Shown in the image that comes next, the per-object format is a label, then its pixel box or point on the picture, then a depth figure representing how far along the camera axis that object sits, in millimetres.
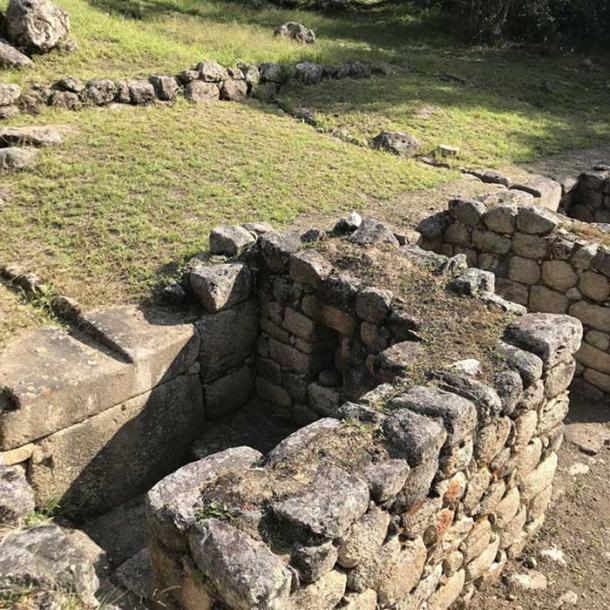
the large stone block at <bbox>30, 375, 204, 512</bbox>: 5062
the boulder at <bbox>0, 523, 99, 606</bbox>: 2977
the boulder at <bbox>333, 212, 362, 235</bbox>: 6777
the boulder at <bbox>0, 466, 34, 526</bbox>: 3600
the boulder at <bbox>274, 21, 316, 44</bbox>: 16969
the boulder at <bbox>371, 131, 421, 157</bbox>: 11211
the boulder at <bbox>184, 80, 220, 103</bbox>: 11781
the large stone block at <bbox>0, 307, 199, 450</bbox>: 4801
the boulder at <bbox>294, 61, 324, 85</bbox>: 13977
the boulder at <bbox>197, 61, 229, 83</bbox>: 12172
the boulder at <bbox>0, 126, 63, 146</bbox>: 8992
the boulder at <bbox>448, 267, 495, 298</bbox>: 5582
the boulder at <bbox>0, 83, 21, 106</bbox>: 9992
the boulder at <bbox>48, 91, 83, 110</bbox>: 10586
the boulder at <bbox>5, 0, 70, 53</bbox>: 11602
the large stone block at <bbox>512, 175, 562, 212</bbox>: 9820
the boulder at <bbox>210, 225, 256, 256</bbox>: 6641
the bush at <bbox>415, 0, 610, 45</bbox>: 20766
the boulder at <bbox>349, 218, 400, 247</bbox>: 6430
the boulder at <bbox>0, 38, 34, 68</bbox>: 11219
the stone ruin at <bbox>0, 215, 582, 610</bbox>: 3369
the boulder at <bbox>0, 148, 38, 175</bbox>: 8297
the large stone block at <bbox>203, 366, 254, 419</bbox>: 6273
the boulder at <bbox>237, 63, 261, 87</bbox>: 12906
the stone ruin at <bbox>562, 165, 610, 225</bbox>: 10812
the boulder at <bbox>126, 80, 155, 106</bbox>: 11133
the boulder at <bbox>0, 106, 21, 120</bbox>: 9953
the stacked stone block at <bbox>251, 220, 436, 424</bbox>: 5656
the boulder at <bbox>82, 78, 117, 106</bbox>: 10859
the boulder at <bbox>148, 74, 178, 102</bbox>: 11469
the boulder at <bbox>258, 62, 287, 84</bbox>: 13320
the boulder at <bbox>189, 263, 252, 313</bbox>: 6094
